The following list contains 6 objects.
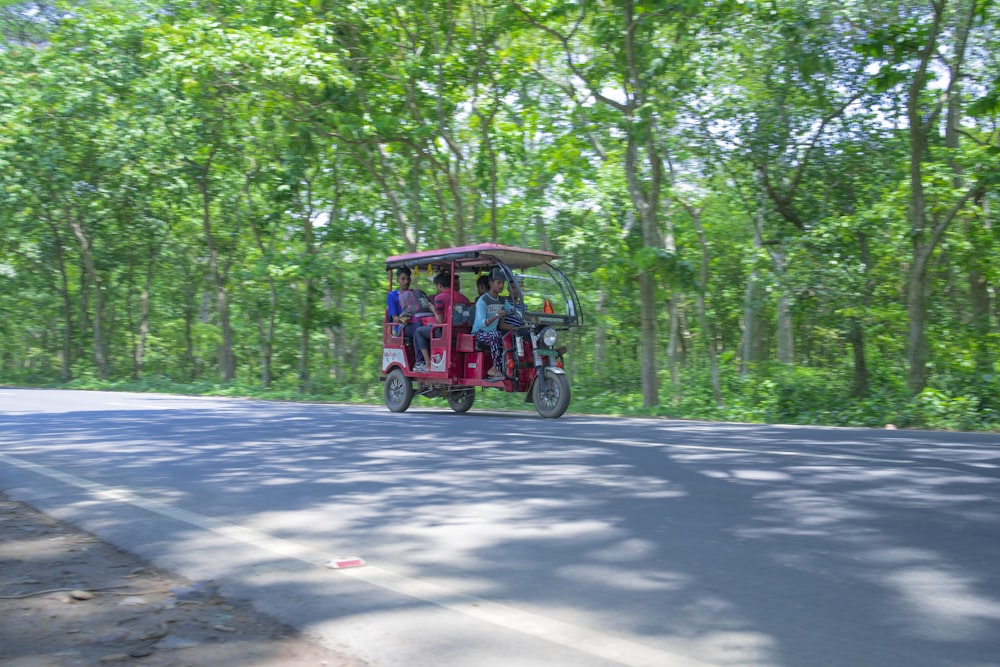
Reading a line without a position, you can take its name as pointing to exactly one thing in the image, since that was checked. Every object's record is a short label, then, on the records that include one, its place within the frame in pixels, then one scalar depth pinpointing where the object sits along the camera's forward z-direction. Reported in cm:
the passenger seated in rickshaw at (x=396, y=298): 1714
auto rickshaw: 1534
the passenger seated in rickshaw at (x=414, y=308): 1702
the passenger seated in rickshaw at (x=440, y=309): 1644
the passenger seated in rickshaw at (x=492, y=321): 1579
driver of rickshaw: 1562
